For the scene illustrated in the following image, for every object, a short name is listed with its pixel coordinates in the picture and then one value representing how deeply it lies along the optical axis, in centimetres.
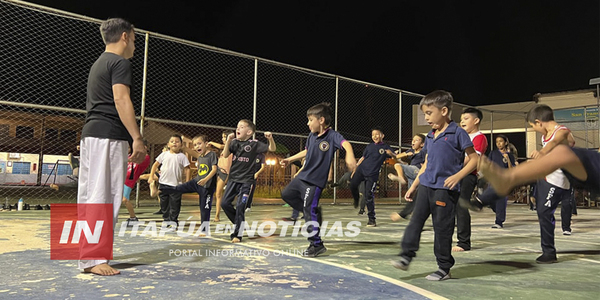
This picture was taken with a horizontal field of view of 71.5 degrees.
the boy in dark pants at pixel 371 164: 827
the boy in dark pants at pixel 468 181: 480
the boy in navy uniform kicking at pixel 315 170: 427
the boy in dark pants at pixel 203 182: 619
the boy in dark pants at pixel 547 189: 383
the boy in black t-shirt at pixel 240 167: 532
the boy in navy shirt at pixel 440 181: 324
